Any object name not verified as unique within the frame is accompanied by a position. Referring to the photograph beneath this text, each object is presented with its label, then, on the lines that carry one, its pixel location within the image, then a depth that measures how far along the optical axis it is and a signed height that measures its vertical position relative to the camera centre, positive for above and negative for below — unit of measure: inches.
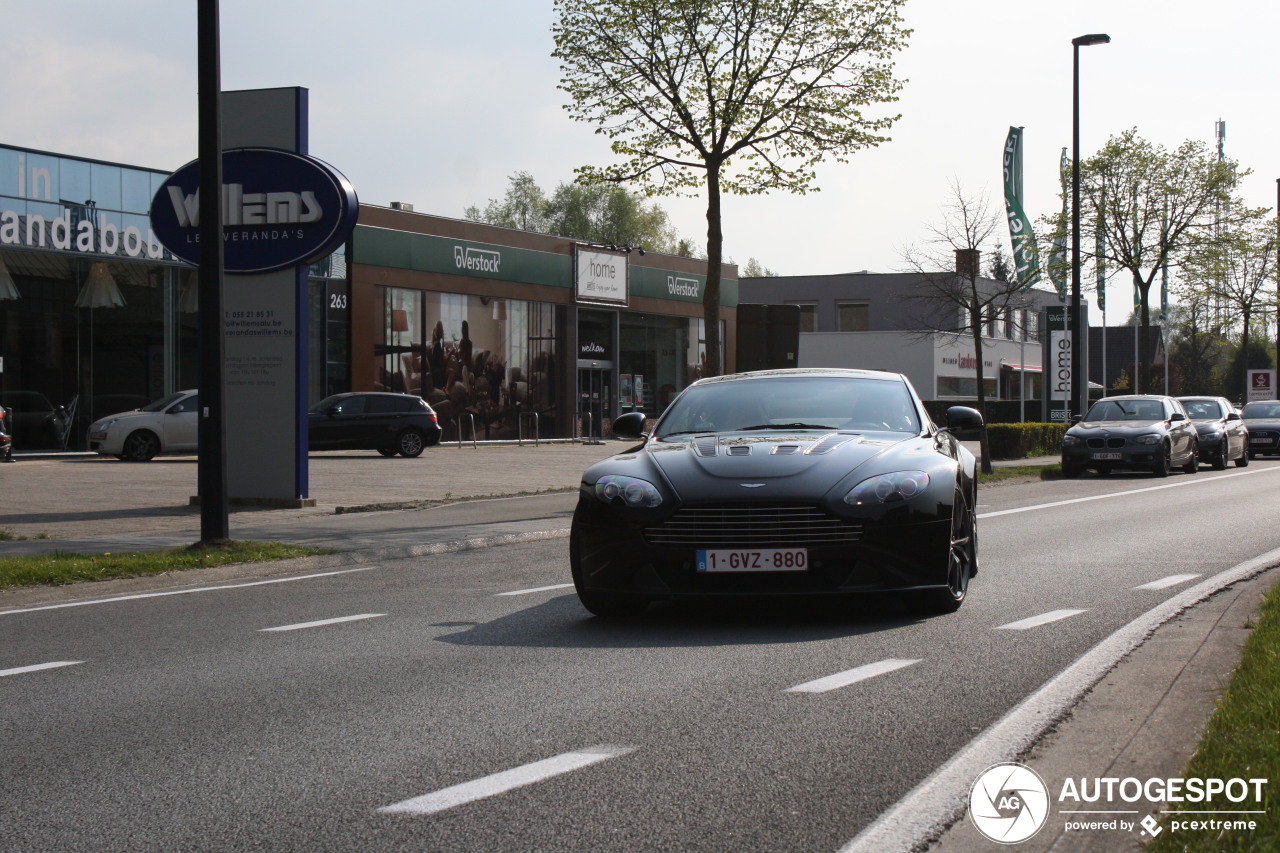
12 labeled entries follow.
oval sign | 690.8 +101.0
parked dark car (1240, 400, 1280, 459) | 1480.1 -22.1
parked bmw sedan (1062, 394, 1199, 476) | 1047.0 -25.1
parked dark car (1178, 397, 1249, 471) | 1206.3 -21.1
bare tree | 1090.7 +101.5
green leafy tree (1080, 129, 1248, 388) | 1609.3 +240.6
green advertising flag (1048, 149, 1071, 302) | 1533.0 +177.6
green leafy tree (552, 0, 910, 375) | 823.1 +197.3
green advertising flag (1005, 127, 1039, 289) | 1520.7 +228.7
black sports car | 300.5 -24.2
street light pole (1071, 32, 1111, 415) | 1239.4 +175.0
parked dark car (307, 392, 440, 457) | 1250.6 -10.4
